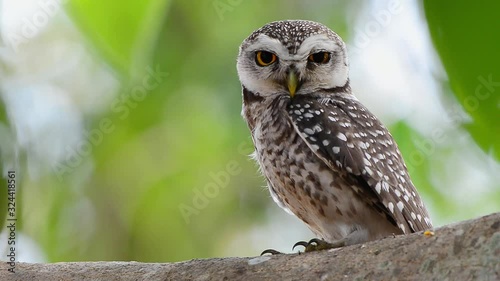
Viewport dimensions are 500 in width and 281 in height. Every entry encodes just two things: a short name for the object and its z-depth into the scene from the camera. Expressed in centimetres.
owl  560
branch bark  530
